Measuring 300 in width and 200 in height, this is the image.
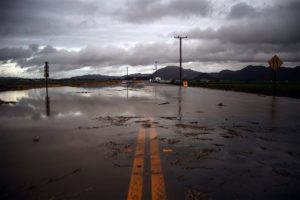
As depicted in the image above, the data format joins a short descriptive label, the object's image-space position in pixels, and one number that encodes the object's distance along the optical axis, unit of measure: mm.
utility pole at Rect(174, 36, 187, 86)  50127
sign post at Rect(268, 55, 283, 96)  20731
